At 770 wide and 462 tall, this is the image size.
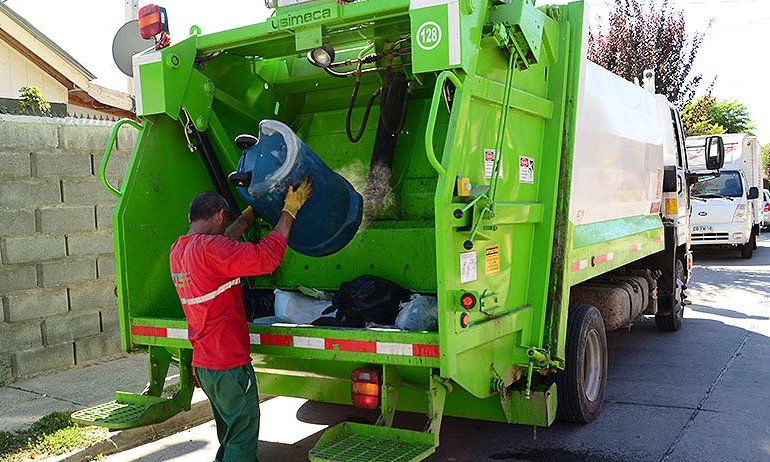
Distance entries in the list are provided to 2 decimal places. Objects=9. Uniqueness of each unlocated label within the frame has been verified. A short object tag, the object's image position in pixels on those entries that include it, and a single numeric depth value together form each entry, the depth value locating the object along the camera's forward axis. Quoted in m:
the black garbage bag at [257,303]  4.60
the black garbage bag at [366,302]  4.07
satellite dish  4.70
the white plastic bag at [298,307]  4.44
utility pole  8.34
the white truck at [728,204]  15.12
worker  3.51
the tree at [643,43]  20.06
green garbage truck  3.35
